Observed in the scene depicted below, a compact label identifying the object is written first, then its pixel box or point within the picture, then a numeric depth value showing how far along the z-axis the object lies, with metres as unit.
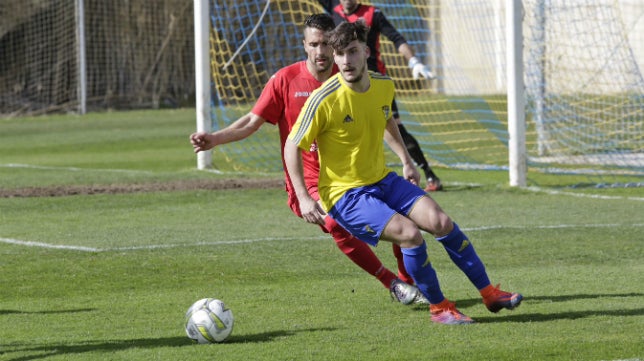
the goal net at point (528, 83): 30.23
